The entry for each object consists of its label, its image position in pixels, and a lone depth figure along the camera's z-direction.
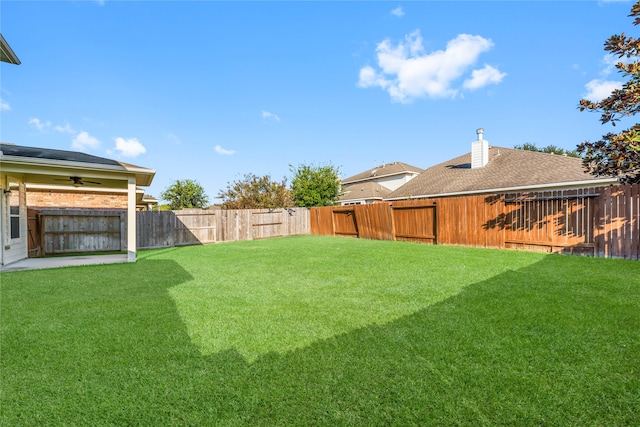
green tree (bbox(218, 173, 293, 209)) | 19.98
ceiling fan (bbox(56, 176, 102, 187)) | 9.00
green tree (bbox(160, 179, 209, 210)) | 30.62
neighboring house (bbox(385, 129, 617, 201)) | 13.00
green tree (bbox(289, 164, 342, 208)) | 21.66
